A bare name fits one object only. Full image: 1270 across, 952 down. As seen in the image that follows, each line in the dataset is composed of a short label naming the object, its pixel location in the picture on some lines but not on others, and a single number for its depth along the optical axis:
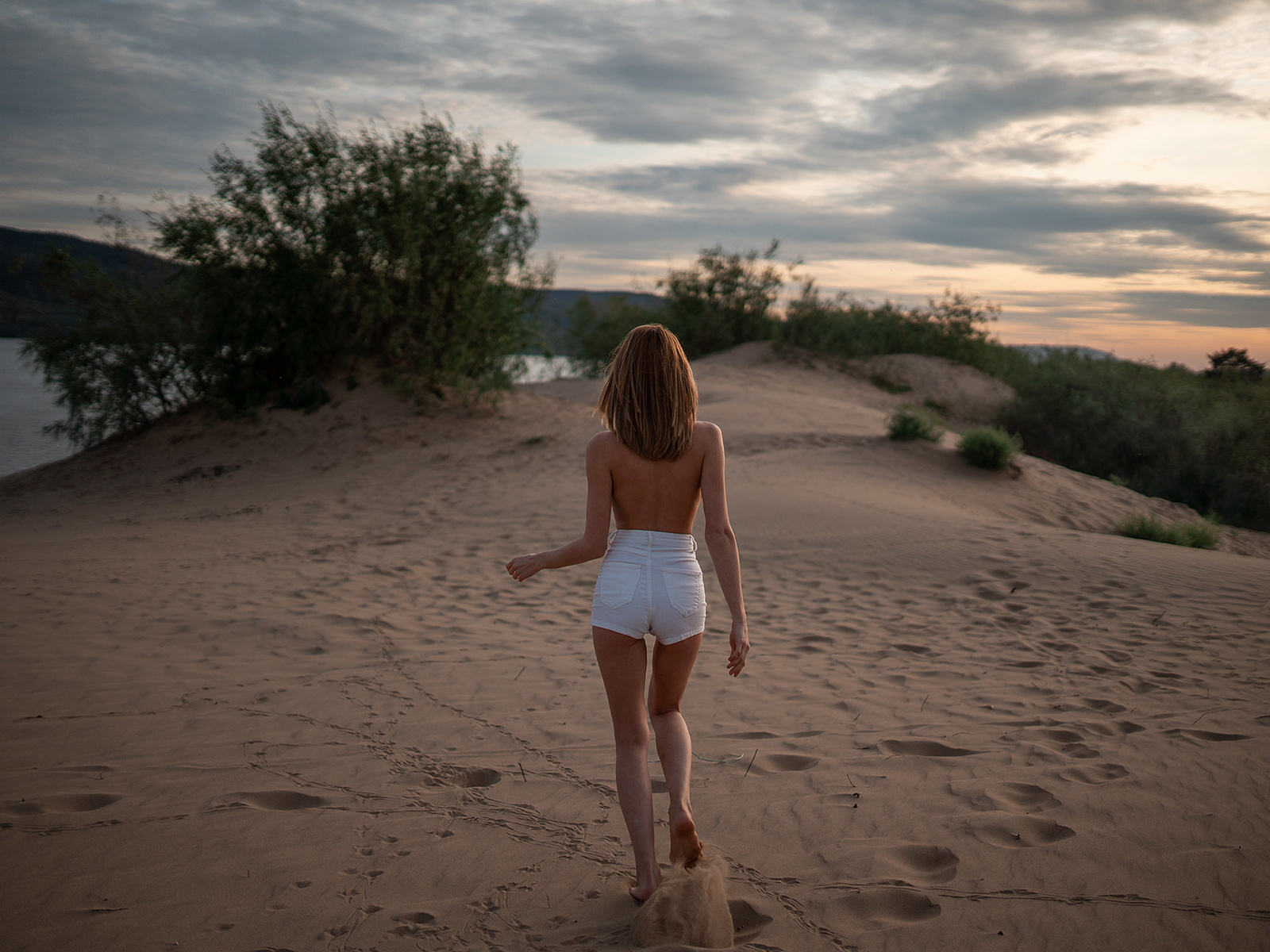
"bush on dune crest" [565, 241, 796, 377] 25.05
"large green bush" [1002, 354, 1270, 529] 15.21
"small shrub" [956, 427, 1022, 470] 12.16
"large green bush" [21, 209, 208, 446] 16.11
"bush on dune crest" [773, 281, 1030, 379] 24.22
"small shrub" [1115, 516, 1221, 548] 9.87
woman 2.60
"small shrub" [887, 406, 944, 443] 12.99
